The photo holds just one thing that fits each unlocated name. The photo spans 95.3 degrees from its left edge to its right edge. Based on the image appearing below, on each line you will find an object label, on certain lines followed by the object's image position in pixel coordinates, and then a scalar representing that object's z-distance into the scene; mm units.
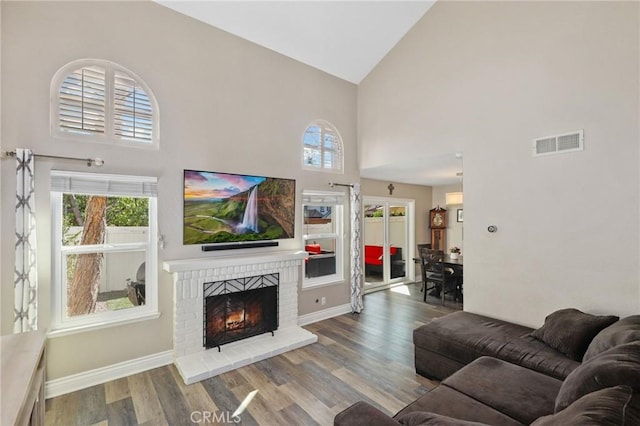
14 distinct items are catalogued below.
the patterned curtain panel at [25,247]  2533
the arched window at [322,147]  4715
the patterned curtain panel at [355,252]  5051
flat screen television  3516
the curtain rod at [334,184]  4866
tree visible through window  2945
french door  6590
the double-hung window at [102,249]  2869
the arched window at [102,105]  2859
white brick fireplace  3203
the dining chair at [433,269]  5461
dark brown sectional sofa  1197
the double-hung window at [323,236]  4793
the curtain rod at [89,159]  2720
